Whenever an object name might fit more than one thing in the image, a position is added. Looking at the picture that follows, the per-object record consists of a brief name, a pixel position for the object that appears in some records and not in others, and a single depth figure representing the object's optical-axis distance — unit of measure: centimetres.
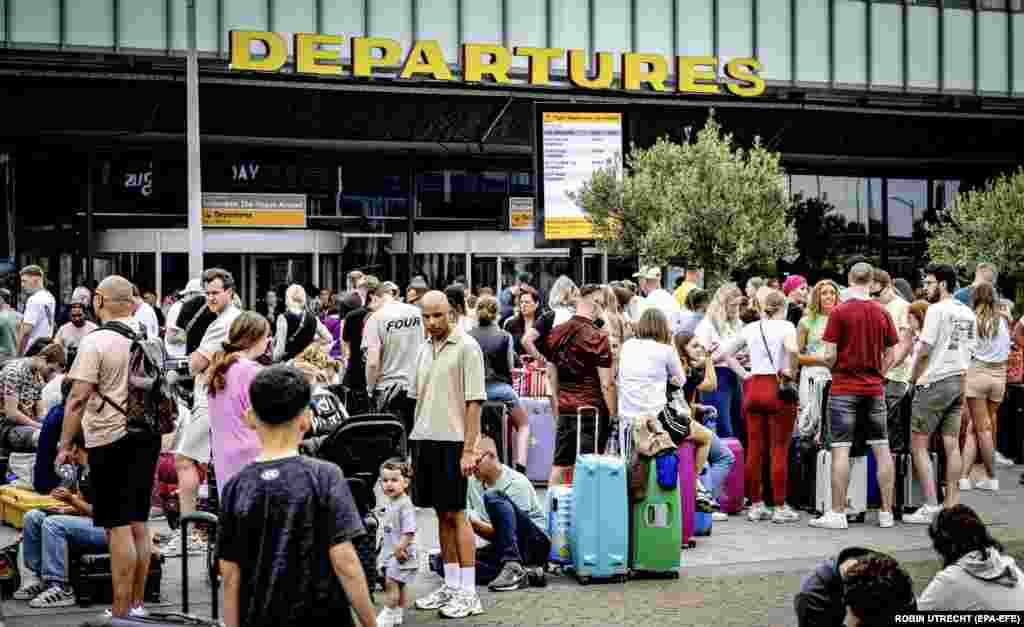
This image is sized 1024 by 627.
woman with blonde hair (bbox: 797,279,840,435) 1137
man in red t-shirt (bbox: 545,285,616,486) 1045
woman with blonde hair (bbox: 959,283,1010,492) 1270
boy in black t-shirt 440
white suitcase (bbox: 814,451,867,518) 1126
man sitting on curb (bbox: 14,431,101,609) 840
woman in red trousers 1118
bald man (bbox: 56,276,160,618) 743
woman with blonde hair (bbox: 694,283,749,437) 1248
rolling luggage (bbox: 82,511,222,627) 412
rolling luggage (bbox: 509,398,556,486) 1319
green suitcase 904
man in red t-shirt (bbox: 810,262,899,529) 1079
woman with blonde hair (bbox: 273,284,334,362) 1084
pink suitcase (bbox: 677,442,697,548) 1009
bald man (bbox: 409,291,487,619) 795
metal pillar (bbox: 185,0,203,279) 2191
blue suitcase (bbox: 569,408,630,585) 893
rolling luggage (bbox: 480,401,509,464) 1227
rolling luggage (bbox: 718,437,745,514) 1160
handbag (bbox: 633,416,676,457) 916
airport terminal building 2762
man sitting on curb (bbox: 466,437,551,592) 879
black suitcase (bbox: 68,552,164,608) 841
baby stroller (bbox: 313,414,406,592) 805
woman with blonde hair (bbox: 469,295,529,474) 1231
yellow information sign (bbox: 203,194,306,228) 2931
